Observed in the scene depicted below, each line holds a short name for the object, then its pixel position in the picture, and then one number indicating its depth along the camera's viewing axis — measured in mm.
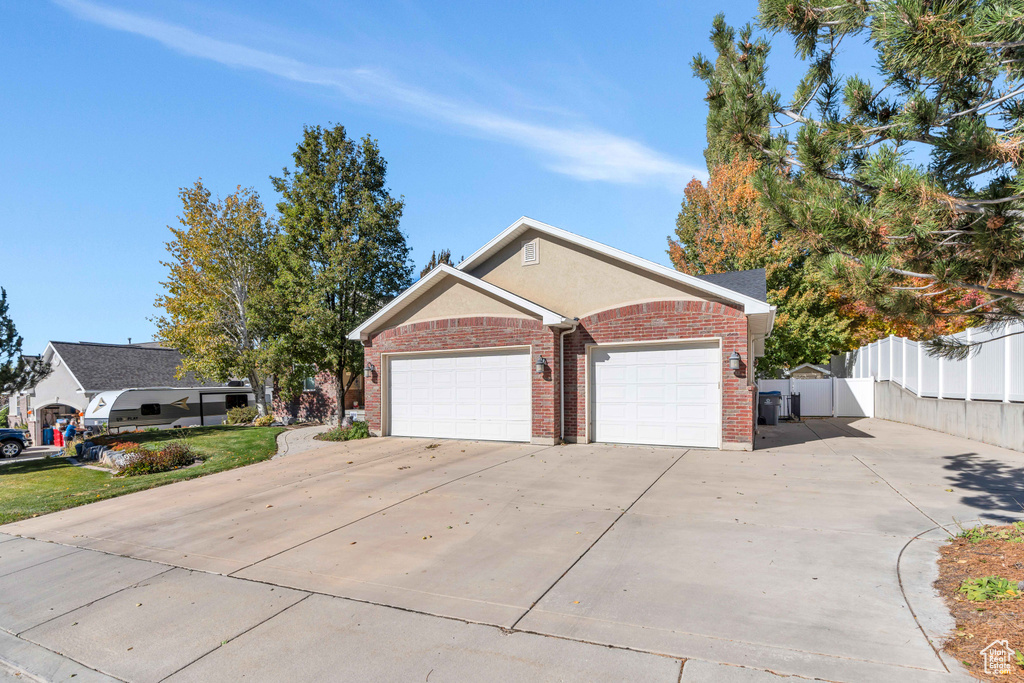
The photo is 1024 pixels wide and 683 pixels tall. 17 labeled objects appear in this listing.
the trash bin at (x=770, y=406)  19203
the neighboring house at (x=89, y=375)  31727
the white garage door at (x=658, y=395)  12094
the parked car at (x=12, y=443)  18578
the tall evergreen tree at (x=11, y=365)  15703
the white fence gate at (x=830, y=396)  22125
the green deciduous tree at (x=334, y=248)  20016
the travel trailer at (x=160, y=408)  21188
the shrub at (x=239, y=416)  26734
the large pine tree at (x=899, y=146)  4543
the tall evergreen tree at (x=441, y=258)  32906
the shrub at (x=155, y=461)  11961
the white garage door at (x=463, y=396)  13672
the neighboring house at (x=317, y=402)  25547
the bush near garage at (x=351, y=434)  15750
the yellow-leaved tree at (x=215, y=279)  25438
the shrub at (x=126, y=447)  13058
